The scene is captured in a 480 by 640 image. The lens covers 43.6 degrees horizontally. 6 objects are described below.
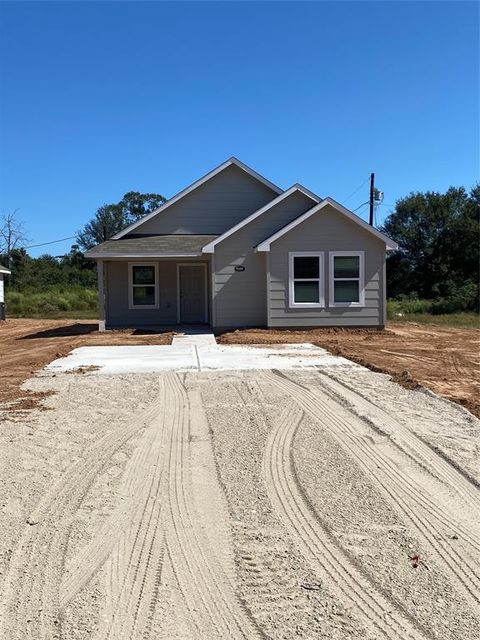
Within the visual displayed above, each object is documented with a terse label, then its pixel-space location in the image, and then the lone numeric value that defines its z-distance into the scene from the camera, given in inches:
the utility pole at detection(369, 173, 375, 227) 1386.6
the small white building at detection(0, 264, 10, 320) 1197.0
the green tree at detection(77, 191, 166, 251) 2997.0
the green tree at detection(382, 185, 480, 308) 1892.2
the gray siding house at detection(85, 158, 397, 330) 716.0
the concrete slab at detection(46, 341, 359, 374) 468.1
